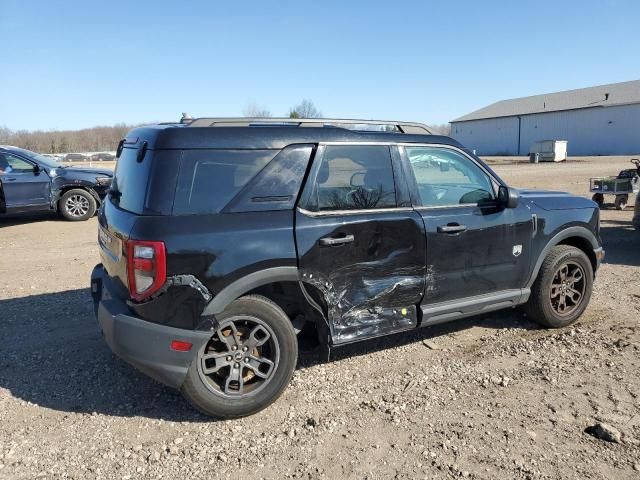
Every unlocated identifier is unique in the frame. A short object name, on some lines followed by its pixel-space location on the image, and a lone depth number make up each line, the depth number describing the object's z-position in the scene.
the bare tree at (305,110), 63.28
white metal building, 54.28
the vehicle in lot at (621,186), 12.73
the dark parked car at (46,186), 11.04
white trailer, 42.62
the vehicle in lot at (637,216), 8.60
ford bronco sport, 3.32
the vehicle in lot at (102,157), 45.06
